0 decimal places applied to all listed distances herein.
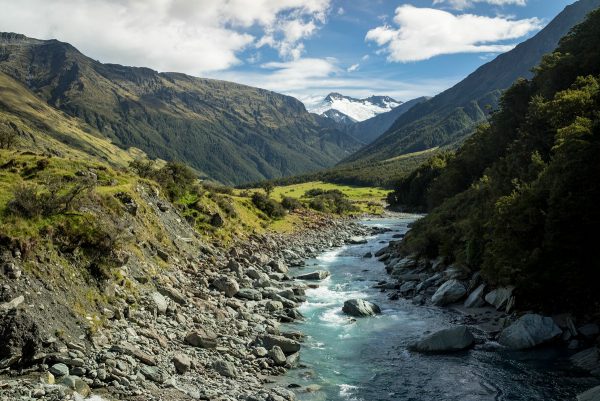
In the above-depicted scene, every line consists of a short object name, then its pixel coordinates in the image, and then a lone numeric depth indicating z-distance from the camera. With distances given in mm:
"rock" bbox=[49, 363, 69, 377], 17219
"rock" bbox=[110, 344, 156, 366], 20234
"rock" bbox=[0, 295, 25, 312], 18592
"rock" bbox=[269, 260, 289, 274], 52688
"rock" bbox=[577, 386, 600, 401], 19141
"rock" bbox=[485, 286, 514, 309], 33719
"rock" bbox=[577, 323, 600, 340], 26016
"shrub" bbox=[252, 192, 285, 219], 91000
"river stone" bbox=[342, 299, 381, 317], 36062
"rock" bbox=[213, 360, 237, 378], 22172
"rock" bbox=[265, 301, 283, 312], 35703
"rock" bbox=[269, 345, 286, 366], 24953
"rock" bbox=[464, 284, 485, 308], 35875
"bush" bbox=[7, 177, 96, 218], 24578
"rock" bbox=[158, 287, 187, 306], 30641
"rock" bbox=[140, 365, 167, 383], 19328
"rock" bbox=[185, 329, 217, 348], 24719
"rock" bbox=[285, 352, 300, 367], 25180
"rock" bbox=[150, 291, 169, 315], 27519
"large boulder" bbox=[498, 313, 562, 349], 27000
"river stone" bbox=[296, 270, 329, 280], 50631
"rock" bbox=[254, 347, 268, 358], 25389
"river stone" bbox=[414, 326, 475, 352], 27469
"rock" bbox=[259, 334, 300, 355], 26778
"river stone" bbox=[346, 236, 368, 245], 83000
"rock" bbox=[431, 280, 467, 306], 37844
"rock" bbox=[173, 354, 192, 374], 21141
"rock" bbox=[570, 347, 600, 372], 23172
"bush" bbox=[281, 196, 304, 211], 109062
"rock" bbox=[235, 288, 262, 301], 38031
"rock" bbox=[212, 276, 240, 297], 37500
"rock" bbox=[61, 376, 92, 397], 16484
